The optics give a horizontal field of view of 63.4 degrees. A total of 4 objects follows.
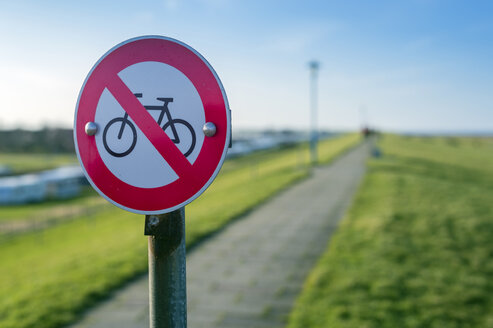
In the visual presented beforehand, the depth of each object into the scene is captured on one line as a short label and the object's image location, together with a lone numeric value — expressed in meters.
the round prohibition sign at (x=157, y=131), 1.57
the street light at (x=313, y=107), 25.48
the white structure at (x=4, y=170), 45.56
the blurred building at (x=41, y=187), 29.38
